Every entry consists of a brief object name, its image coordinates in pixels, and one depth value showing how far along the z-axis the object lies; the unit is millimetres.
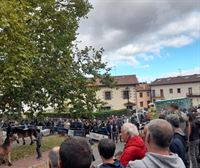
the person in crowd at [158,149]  1721
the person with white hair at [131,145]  2428
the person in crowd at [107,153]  2215
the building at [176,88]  45929
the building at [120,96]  40022
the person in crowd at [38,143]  9495
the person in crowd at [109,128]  13018
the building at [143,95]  43202
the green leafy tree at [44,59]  8489
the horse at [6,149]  8256
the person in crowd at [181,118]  4454
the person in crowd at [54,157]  1807
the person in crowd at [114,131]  13139
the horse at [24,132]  11651
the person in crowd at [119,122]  14143
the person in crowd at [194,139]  4973
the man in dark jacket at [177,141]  3078
